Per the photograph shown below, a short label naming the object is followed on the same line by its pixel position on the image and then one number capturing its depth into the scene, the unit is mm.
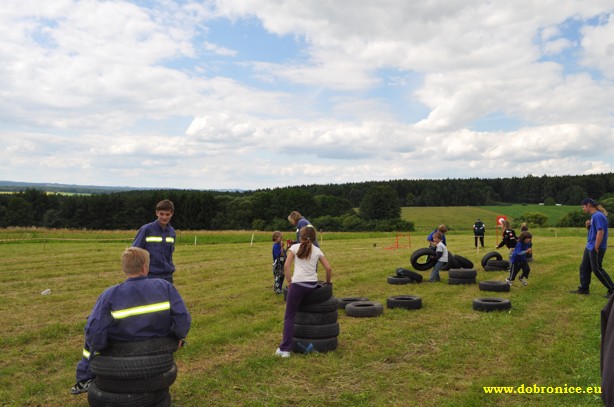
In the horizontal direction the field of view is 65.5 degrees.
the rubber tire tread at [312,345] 7367
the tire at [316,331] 7383
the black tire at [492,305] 10203
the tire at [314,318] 7434
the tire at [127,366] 4312
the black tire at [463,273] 13883
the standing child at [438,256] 14680
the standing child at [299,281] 7273
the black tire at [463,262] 15867
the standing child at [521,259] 13602
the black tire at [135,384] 4348
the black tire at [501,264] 16828
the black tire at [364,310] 9812
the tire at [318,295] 7344
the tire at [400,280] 14180
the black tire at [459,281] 13898
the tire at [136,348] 4379
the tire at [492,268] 16828
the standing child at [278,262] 12742
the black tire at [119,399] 4375
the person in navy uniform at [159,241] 7102
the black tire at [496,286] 12586
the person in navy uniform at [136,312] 4297
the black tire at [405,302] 10508
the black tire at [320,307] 7426
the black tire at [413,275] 14312
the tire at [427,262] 15023
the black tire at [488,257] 16672
